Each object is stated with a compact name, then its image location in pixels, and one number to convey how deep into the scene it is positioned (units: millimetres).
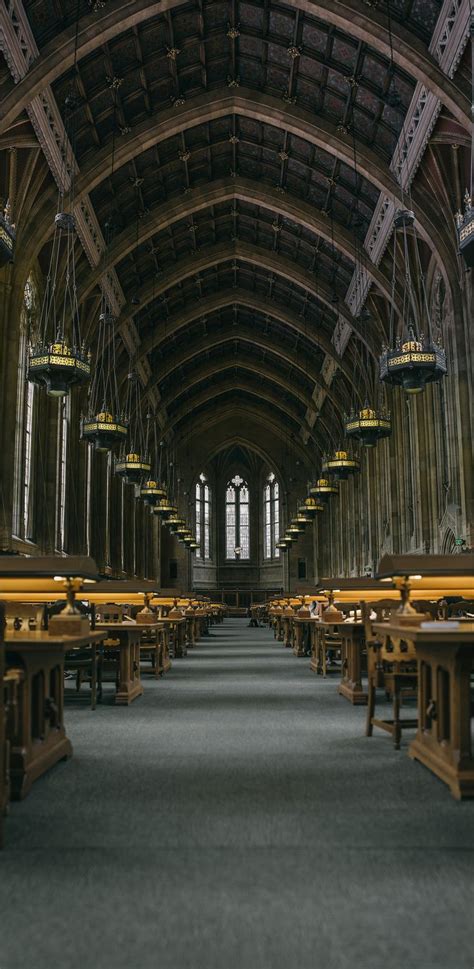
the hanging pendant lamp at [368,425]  17047
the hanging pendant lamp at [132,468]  20781
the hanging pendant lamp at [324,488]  26156
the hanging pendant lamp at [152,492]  25703
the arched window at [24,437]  18391
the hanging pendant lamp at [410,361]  12750
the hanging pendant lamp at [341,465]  21250
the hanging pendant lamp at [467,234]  8453
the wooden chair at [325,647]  11852
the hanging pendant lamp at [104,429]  16219
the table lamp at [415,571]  5730
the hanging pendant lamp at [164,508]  28016
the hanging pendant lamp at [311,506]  29219
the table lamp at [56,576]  5453
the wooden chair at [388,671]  6148
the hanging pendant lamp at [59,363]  12586
